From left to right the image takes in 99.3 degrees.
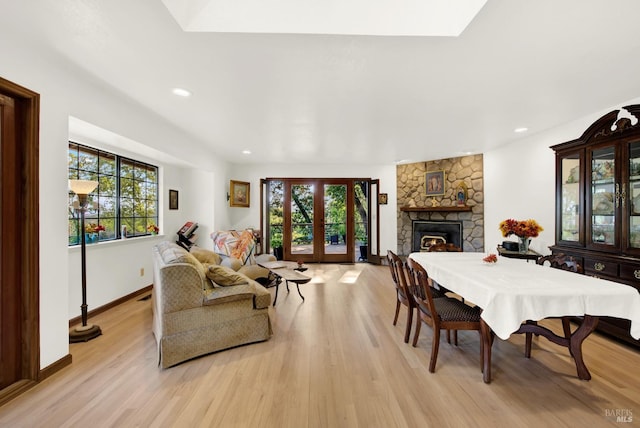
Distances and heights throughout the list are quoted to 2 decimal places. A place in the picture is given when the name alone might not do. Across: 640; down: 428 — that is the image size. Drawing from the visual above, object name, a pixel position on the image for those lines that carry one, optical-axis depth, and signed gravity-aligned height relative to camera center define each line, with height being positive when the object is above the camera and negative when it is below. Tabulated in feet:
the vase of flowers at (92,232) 10.31 -0.73
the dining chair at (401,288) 8.47 -2.46
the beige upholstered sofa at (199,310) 7.22 -2.80
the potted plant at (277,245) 21.39 -2.54
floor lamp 8.37 -1.72
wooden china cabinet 8.33 +0.42
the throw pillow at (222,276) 8.38 -1.98
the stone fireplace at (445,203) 17.85 +0.75
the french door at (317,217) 21.43 -0.32
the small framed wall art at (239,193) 19.56 +1.44
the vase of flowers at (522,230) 11.16 -0.71
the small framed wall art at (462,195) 18.19 +1.21
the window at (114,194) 10.26 +0.87
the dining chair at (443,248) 12.25 -1.59
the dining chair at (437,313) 6.93 -2.64
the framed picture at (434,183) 19.39 +2.21
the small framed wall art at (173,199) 15.42 +0.77
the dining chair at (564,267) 7.38 -1.59
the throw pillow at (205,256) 11.85 -1.91
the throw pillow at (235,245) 14.64 -1.77
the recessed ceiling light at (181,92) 8.32 +3.76
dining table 5.72 -1.88
